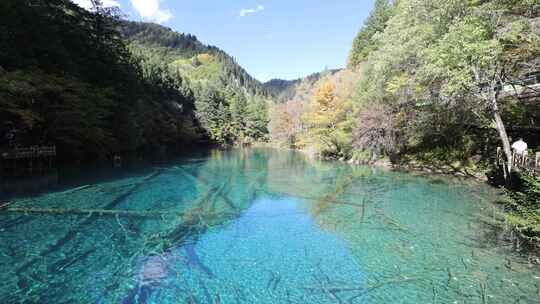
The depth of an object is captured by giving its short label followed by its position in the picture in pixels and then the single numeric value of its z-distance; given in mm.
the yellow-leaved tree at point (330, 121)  30156
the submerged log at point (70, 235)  7008
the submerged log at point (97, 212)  11039
